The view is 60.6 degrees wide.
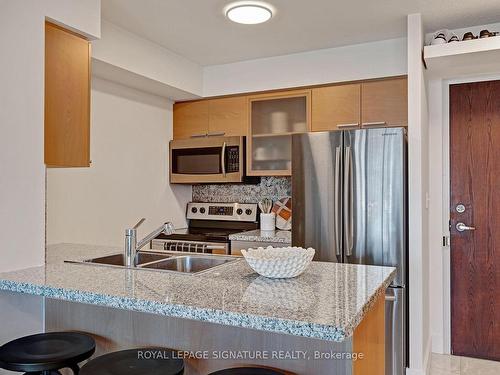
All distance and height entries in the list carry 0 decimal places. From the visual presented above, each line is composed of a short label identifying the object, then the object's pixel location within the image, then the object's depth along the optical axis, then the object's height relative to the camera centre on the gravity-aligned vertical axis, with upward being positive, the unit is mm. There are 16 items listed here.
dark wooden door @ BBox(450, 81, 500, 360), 3254 -180
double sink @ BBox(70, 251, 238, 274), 2133 -339
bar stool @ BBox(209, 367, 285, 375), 1393 -580
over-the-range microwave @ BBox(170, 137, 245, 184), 3801 +317
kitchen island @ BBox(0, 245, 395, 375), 1208 -340
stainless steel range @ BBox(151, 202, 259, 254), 3537 -319
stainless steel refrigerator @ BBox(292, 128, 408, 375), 2709 -61
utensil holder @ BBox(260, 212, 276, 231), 3811 -245
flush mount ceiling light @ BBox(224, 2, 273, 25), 2627 +1143
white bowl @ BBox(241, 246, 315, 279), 1567 -255
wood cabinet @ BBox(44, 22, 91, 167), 2092 +492
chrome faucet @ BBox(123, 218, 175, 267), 2123 -251
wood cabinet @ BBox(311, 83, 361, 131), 3326 +692
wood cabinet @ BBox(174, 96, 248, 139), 3805 +710
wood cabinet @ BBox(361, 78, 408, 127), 3160 +690
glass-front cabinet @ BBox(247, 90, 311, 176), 3578 +575
